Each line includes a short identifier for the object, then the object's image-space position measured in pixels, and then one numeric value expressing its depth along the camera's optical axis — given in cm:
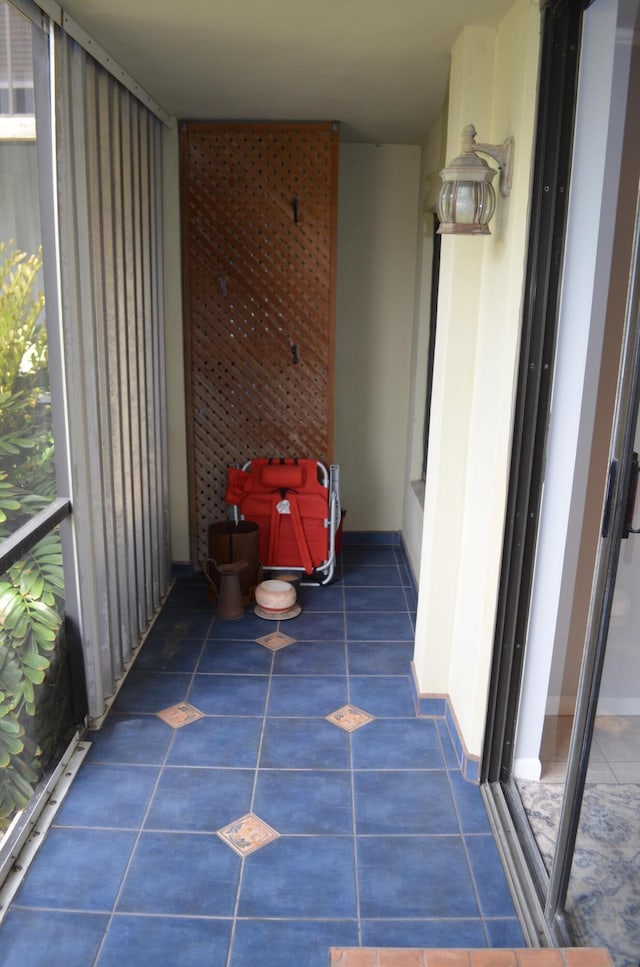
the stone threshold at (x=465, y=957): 157
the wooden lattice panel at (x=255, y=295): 422
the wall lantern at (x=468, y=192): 234
